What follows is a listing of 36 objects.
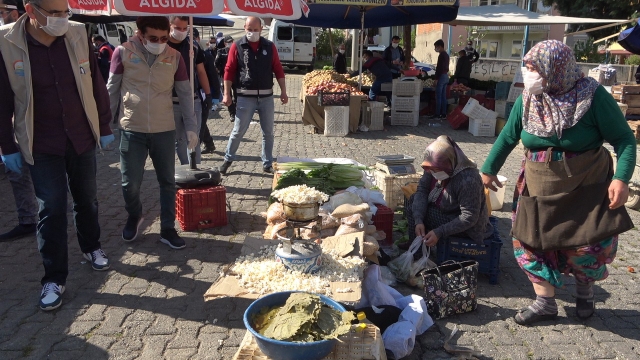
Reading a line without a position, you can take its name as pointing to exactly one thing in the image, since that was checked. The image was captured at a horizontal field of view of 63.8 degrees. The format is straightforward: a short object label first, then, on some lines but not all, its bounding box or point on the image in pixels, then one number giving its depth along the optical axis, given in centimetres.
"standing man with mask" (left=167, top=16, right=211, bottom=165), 582
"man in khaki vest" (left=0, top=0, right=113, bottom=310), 348
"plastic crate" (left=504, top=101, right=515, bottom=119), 1150
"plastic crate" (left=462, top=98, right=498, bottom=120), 1119
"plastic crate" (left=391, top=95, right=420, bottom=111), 1228
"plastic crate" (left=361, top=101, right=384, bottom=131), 1167
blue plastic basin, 263
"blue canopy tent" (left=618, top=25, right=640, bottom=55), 971
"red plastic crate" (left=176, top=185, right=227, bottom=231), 531
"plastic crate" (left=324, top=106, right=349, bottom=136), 1094
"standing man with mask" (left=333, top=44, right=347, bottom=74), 2030
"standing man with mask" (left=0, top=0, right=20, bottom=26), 489
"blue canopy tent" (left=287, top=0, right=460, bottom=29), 1264
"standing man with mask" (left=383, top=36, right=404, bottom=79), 1676
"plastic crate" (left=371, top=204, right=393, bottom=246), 503
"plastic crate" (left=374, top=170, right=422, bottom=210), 589
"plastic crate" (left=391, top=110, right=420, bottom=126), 1232
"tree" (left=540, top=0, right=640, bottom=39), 2298
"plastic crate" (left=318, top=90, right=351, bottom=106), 1100
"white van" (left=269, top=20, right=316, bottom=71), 2666
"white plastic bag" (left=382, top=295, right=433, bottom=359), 322
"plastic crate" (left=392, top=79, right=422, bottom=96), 1202
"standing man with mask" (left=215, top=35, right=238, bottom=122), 1215
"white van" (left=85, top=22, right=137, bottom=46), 2230
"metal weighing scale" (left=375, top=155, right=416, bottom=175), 597
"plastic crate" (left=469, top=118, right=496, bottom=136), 1116
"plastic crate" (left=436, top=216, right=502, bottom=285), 435
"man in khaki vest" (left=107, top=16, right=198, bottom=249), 441
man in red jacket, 701
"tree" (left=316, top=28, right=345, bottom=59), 3669
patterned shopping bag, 379
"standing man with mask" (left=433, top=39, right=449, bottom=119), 1307
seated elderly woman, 428
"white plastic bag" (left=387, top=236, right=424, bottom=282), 431
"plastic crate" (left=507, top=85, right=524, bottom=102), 1136
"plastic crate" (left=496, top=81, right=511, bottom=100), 1228
